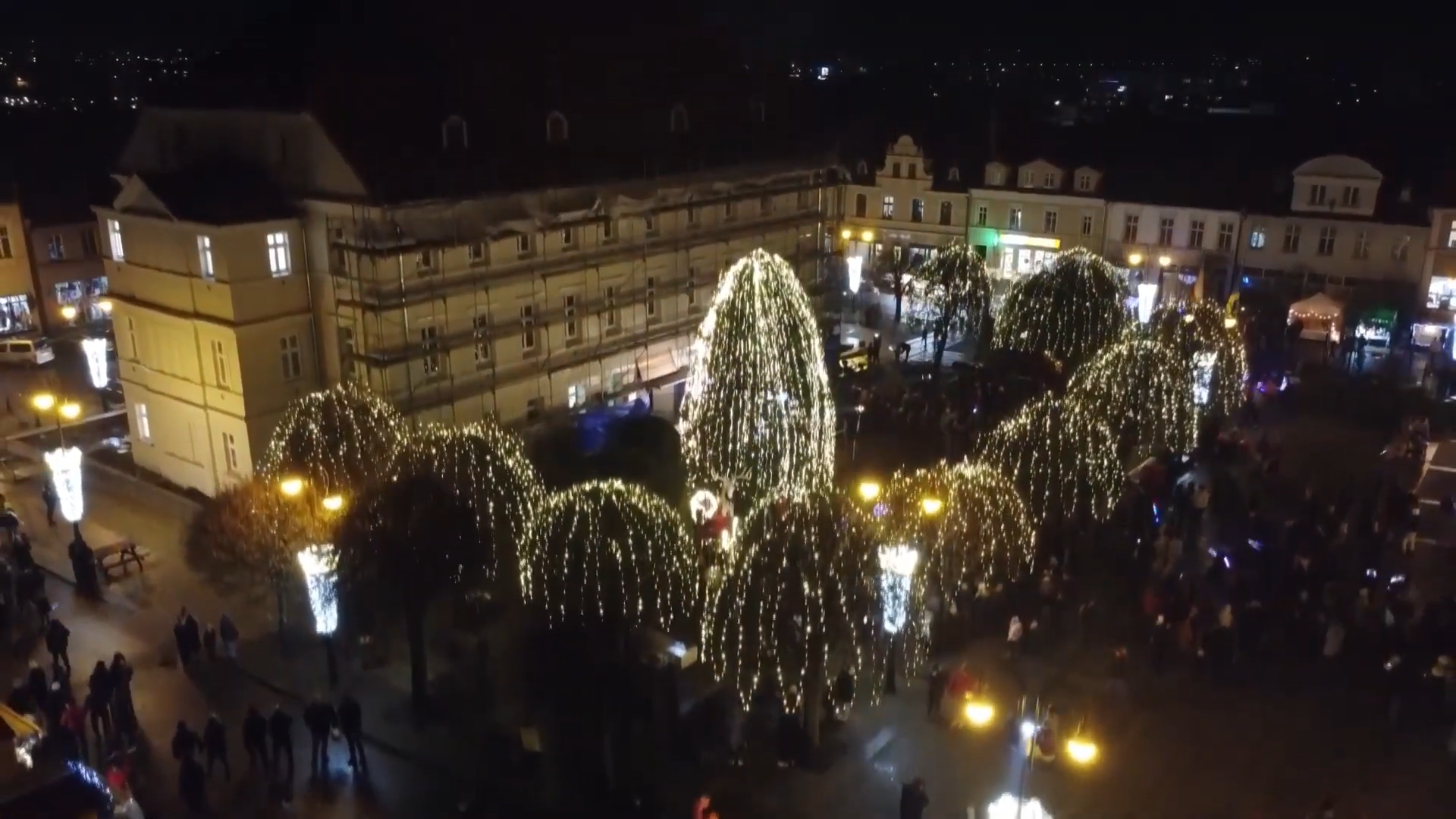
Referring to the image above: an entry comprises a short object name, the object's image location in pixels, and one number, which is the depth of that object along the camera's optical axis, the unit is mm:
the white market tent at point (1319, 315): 45594
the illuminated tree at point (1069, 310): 38250
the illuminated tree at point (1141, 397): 29188
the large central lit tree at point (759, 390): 25625
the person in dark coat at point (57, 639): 22141
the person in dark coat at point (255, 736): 19234
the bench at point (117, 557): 27719
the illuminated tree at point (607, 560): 19156
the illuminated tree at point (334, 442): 25391
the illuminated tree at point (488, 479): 21875
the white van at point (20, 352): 45781
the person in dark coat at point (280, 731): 19219
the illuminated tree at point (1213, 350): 33750
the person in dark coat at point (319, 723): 19375
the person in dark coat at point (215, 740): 19266
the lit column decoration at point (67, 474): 24609
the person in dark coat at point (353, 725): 19422
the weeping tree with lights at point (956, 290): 42594
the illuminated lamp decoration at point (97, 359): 37312
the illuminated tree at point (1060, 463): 25375
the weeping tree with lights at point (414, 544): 20781
